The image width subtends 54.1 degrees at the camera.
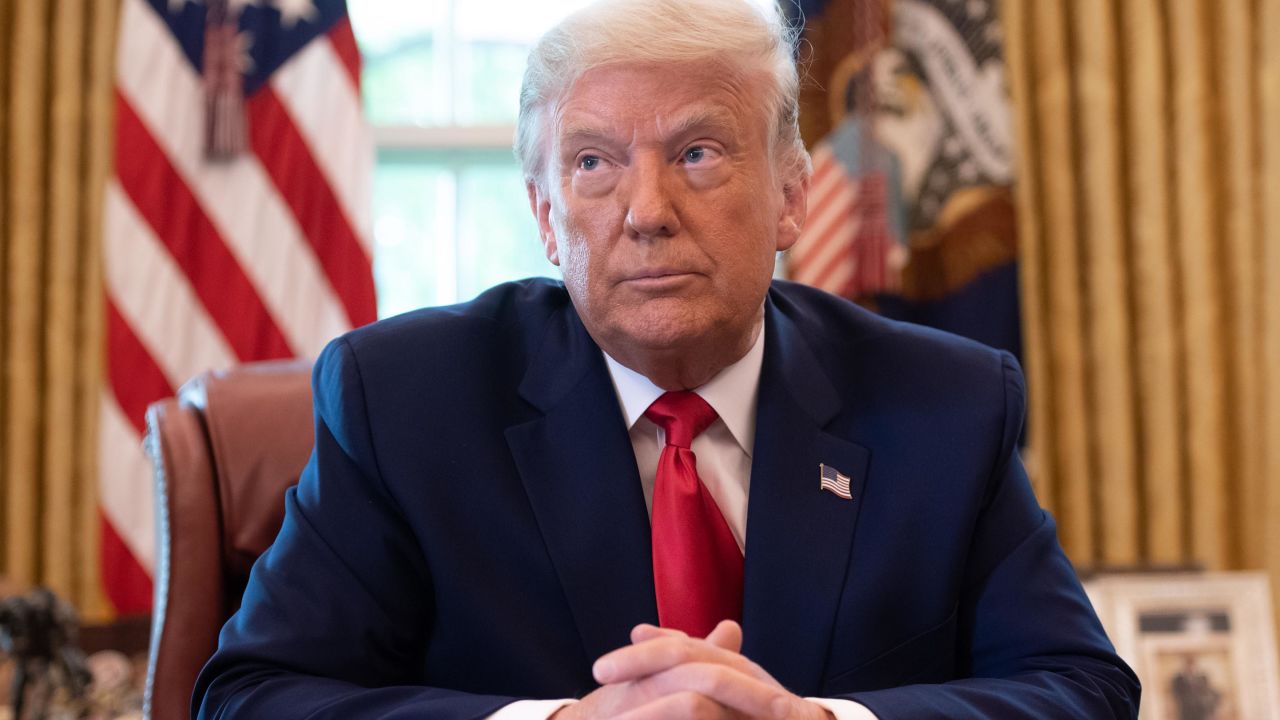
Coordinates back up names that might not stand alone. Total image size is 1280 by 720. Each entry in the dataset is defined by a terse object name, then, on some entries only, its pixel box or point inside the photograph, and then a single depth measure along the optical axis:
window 3.59
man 1.54
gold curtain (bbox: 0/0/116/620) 3.14
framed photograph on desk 2.66
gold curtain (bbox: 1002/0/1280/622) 3.20
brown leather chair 1.69
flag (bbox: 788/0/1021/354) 3.24
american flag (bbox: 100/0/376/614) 3.20
